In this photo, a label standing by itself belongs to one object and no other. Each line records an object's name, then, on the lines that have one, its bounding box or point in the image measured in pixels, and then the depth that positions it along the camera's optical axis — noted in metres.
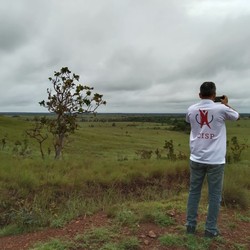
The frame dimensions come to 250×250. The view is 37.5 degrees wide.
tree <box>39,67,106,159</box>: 14.76
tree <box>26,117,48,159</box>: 15.47
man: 5.02
